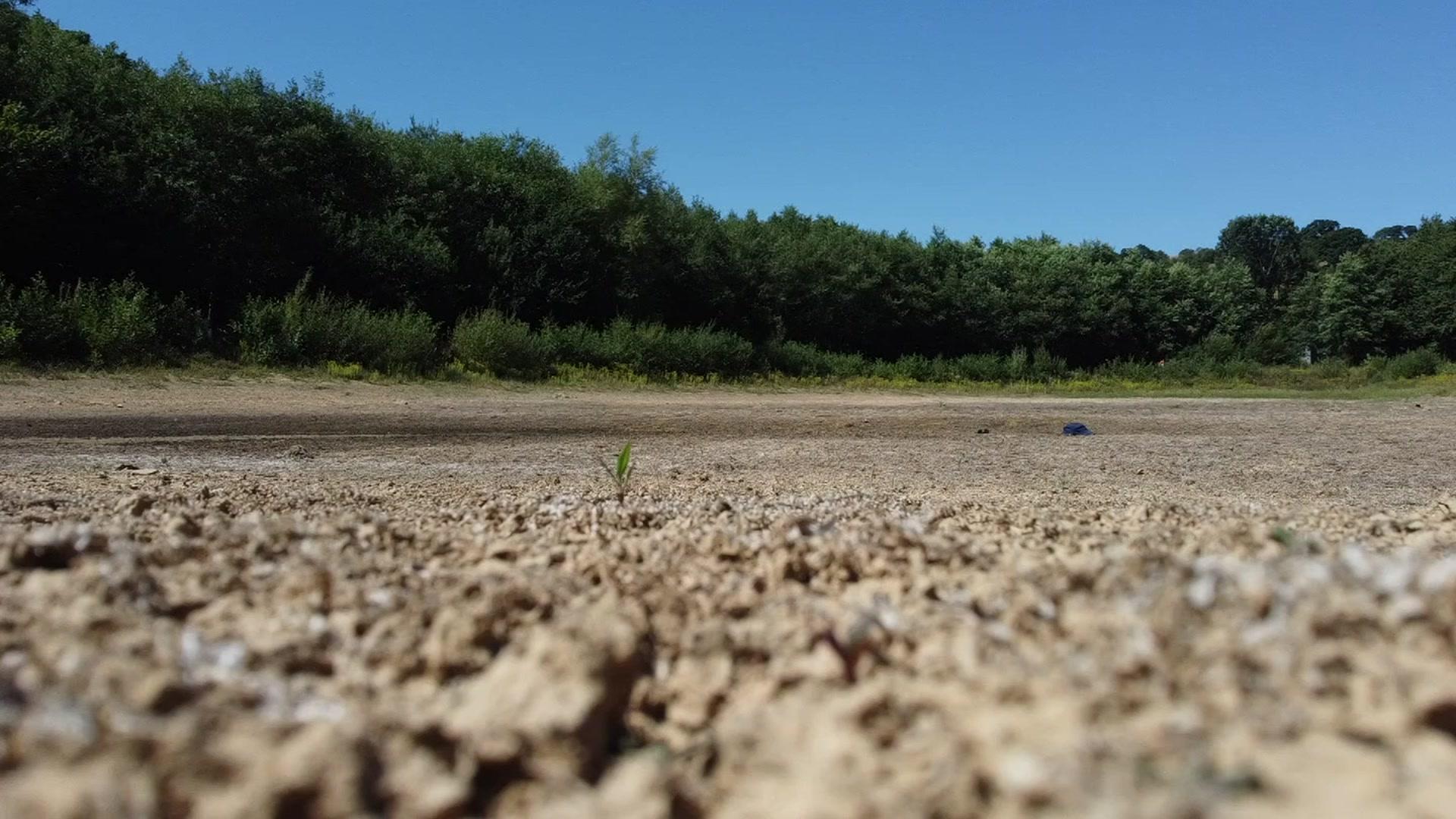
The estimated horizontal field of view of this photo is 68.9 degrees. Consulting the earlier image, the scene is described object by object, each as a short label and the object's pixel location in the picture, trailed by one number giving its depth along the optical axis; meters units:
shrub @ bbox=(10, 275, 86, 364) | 16.17
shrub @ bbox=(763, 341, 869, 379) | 31.69
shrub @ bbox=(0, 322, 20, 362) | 15.58
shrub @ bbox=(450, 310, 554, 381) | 22.38
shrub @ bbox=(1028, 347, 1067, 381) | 37.84
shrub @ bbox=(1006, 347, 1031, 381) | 37.03
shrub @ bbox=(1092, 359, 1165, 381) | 38.69
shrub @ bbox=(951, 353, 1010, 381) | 36.12
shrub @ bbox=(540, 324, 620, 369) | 25.06
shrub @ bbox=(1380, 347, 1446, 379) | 39.12
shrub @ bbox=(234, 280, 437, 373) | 19.27
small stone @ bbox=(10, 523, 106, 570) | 2.68
